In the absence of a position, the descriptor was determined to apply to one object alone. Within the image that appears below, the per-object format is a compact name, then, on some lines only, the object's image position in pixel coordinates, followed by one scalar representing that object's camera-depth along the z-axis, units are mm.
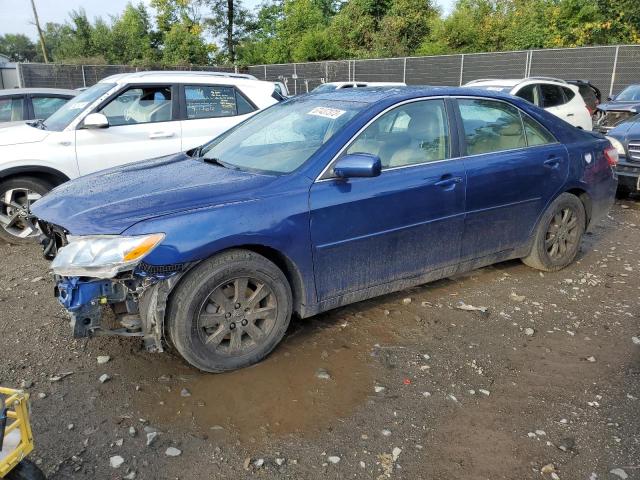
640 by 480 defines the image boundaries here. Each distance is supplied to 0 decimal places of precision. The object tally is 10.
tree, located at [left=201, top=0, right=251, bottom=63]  40250
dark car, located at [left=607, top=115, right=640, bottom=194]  7922
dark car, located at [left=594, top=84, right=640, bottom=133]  10172
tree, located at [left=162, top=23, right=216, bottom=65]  41000
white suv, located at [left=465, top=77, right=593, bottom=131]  10523
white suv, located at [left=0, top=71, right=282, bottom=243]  5855
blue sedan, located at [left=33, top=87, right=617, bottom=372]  3072
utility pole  42031
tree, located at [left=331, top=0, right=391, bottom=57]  37719
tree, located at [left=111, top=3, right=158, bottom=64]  47625
